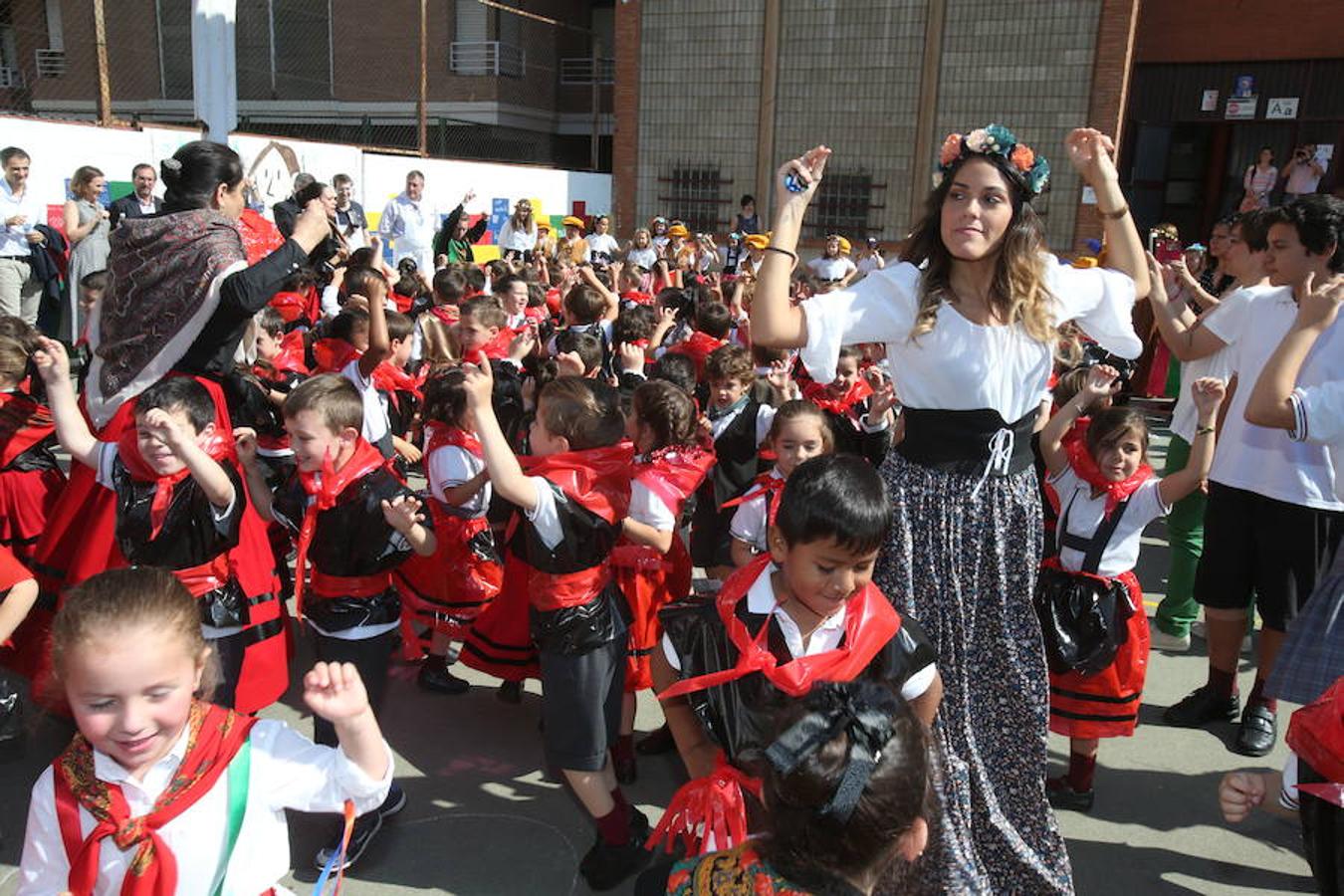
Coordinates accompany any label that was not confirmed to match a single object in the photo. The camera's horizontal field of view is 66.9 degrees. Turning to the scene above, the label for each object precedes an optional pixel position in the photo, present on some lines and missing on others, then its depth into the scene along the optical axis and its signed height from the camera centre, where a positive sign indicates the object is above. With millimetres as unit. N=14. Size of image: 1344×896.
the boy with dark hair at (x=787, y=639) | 1901 -782
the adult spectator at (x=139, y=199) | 8297 -4
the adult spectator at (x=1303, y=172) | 13242 +1014
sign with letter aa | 14609 +2007
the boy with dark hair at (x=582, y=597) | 2559 -952
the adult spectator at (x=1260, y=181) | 13438 +897
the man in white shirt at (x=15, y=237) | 8008 -346
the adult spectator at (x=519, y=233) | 11500 -195
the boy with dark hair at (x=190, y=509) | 2662 -793
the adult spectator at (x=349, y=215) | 8992 -65
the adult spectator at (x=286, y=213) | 7301 -57
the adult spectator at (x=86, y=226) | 8266 -238
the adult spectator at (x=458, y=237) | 9844 -245
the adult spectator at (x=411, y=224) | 10250 -135
